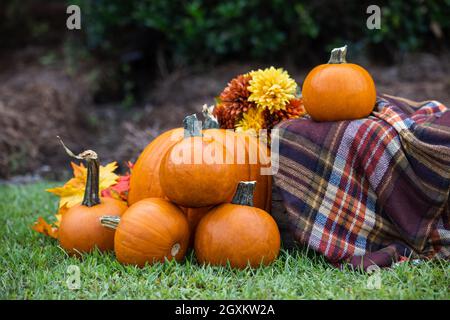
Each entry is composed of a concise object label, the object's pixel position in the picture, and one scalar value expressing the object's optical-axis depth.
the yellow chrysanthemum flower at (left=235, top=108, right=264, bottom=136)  2.78
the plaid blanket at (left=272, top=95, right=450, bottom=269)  2.43
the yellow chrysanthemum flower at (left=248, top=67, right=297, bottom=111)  2.71
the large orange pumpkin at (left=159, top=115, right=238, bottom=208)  2.34
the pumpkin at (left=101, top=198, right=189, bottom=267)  2.35
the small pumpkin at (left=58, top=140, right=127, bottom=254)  2.58
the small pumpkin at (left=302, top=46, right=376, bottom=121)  2.52
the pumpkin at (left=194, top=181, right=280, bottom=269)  2.33
